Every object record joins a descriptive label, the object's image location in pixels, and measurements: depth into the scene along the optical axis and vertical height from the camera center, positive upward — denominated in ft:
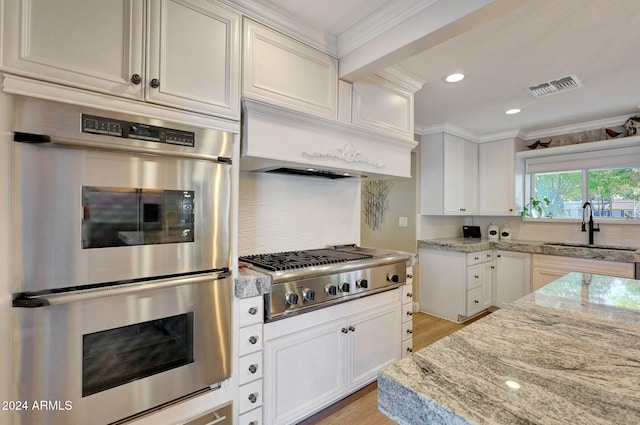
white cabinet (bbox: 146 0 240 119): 4.10 +2.33
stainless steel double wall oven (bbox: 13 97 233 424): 3.29 -0.61
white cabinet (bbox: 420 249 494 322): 11.12 -2.63
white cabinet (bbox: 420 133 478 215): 11.82 +1.65
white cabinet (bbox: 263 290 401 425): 5.21 -2.77
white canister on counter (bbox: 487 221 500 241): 13.34 -0.74
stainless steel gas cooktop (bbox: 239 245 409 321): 5.16 -1.21
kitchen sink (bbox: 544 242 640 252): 10.30 -1.10
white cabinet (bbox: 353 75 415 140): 6.77 +2.63
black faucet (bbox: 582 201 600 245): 11.32 -0.40
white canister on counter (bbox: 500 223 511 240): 13.12 -0.76
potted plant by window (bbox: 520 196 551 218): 12.85 +0.35
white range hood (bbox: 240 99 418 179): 5.13 +1.39
